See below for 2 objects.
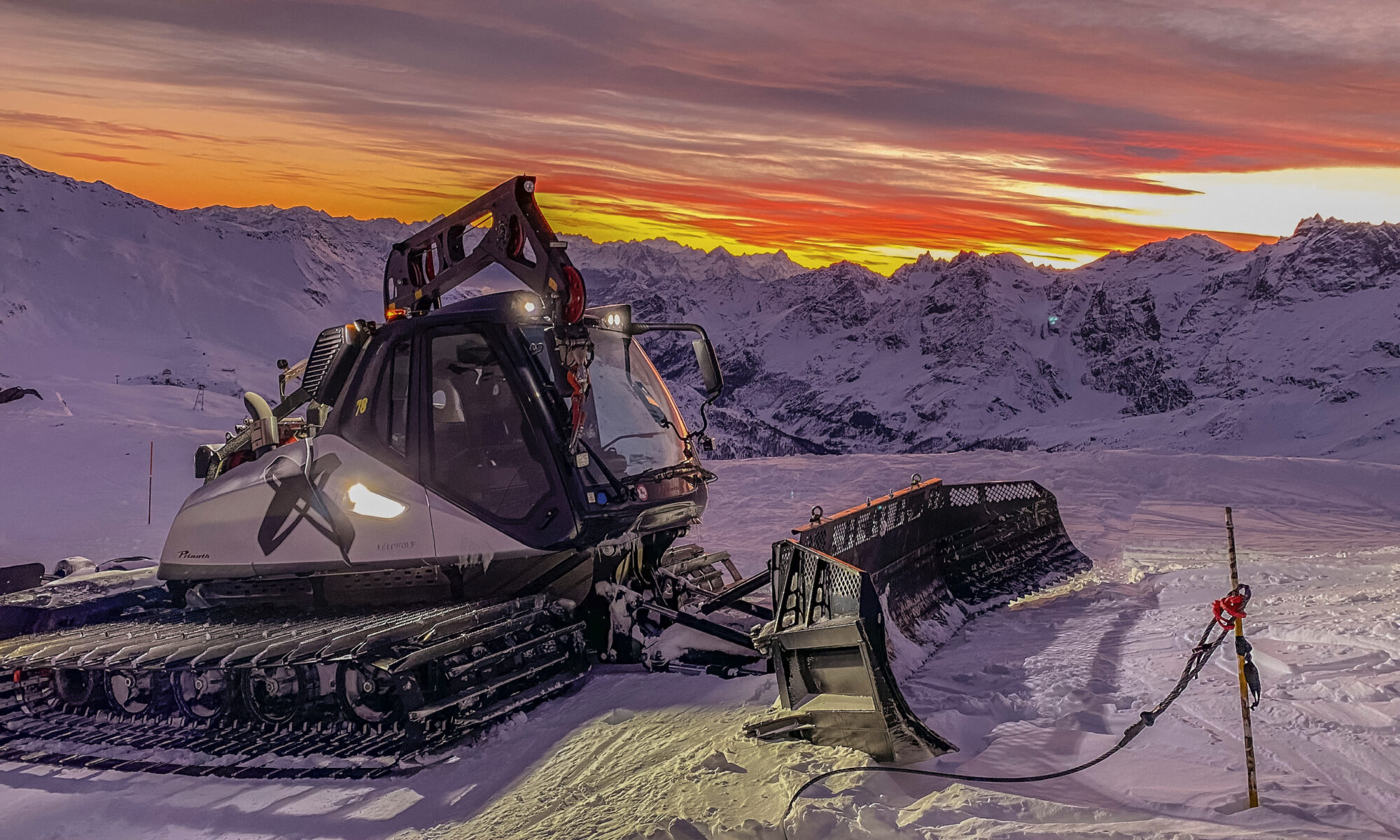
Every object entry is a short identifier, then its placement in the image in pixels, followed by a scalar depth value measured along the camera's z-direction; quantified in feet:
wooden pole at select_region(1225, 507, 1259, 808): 15.24
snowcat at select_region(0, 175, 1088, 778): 19.45
